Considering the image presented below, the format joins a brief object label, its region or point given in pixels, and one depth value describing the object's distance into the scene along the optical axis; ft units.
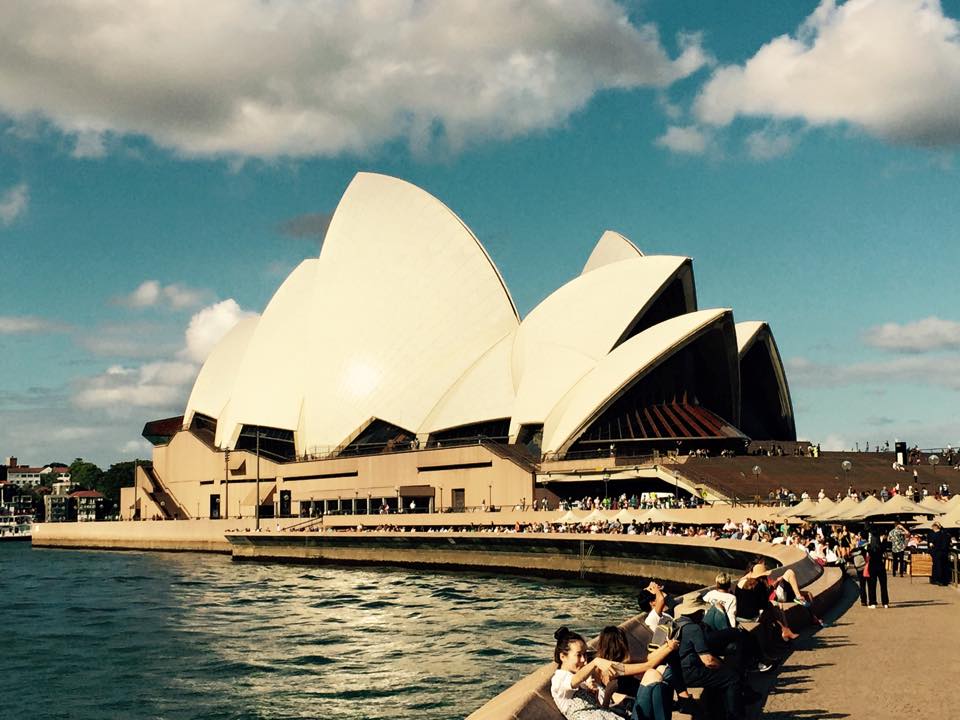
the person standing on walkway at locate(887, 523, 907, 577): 75.87
